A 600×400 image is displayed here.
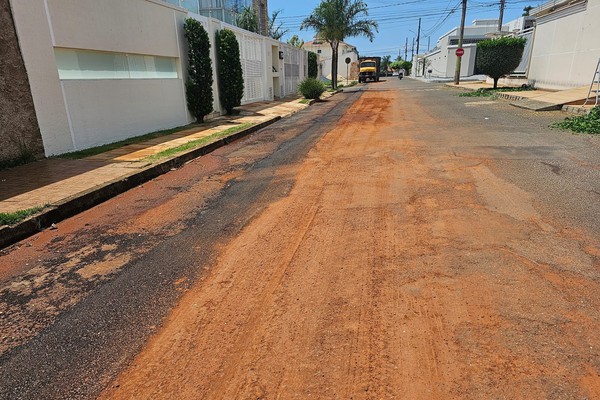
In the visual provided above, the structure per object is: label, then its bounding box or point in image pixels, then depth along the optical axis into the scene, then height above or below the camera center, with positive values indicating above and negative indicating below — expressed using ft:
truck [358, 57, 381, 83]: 167.43 -0.89
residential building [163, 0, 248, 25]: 48.46 +8.92
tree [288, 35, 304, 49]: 150.71 +10.89
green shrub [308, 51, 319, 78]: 116.10 +1.41
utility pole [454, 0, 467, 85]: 111.45 +10.54
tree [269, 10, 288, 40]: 128.74 +12.27
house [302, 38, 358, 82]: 224.94 +7.26
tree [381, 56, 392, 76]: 353.70 +4.73
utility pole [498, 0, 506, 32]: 135.22 +17.53
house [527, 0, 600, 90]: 58.34 +3.21
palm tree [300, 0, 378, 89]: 109.40 +12.38
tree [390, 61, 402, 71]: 329.33 +1.99
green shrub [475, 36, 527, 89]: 74.33 +1.95
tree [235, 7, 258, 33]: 94.62 +12.13
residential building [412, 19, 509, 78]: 159.43 +6.79
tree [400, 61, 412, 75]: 314.55 +1.49
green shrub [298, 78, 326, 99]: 77.97 -3.53
